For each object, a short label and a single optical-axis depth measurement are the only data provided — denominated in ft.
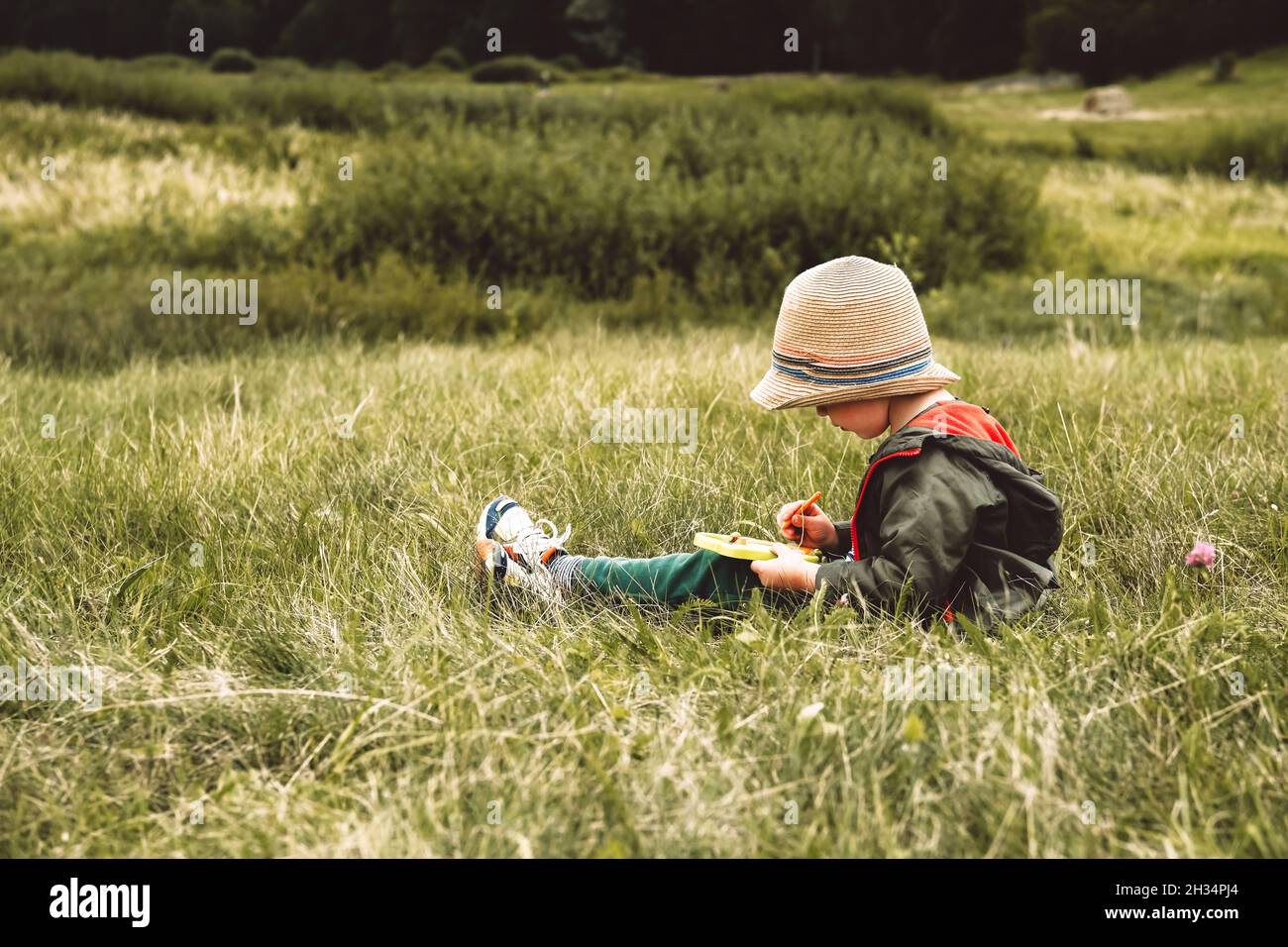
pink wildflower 7.68
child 7.56
